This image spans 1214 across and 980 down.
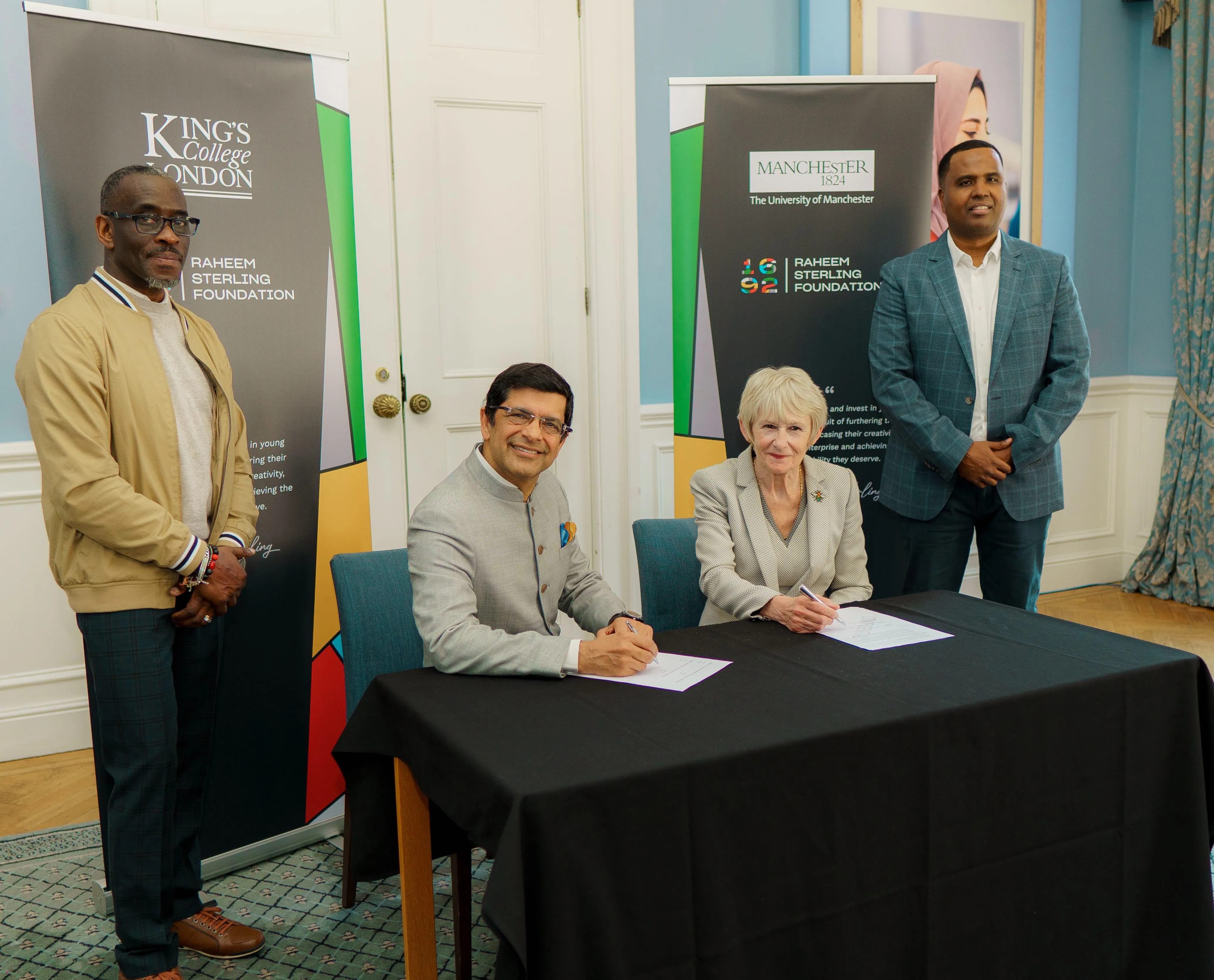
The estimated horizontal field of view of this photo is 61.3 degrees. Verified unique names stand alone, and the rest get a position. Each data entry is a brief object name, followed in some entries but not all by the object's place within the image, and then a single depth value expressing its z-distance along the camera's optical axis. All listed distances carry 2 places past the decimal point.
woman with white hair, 2.30
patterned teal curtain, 4.58
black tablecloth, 1.31
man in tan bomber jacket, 1.85
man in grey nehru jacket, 1.71
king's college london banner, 2.20
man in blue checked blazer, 2.90
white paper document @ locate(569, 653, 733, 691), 1.67
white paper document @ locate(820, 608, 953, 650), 1.91
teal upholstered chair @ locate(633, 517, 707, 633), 2.53
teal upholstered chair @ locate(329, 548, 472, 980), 2.21
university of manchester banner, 3.35
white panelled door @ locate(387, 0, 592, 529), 3.40
